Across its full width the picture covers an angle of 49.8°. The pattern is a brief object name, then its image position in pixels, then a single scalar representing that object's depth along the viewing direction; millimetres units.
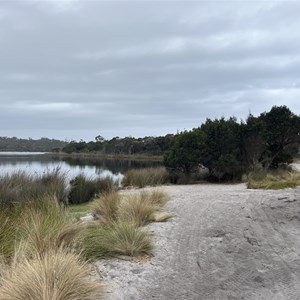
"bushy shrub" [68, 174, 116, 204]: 13185
